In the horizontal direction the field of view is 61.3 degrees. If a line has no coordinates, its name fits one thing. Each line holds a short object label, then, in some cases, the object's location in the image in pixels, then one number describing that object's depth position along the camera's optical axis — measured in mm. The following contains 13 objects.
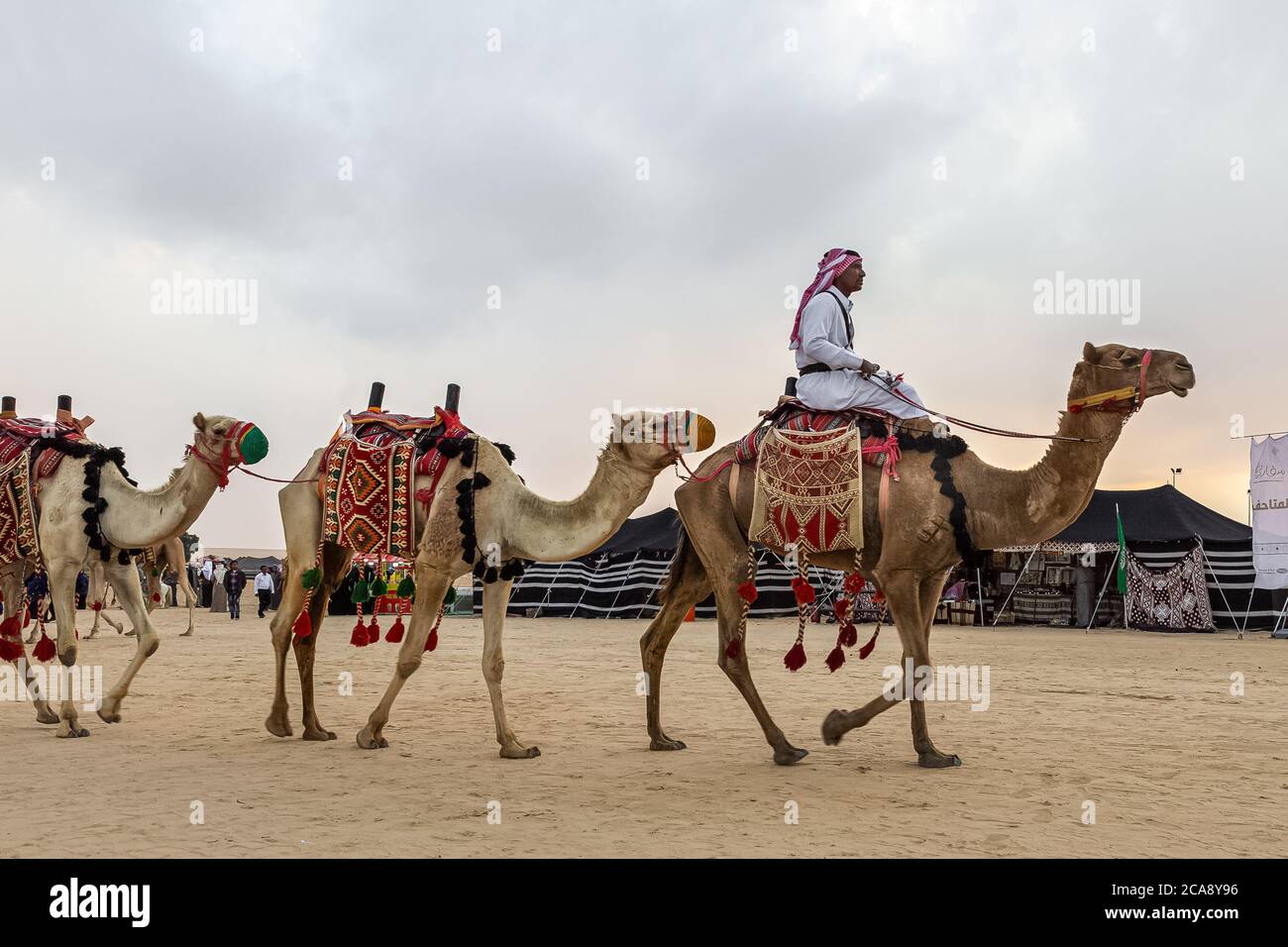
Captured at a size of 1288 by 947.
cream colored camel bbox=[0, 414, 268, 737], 8516
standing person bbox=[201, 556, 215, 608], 40188
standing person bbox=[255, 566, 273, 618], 36281
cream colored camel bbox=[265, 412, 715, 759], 7273
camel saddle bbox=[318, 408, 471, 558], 8023
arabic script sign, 21469
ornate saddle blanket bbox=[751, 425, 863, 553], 7191
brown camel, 6867
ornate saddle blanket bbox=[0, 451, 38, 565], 9016
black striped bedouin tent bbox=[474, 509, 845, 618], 31203
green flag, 24975
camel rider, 7477
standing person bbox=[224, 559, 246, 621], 34906
